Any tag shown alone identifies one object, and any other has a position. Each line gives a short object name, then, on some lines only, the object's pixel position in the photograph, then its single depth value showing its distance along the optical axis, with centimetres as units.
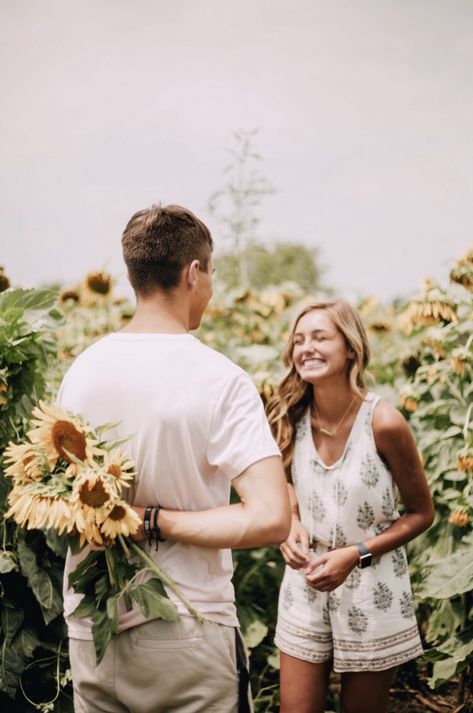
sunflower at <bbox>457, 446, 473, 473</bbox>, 228
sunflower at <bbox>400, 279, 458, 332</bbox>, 287
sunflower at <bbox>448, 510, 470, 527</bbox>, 230
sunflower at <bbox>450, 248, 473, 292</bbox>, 282
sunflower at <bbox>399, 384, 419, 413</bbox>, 293
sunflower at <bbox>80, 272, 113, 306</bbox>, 386
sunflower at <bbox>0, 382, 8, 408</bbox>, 200
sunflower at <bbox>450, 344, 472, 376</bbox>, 257
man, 133
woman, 206
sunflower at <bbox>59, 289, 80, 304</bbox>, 425
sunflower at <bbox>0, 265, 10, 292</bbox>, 267
